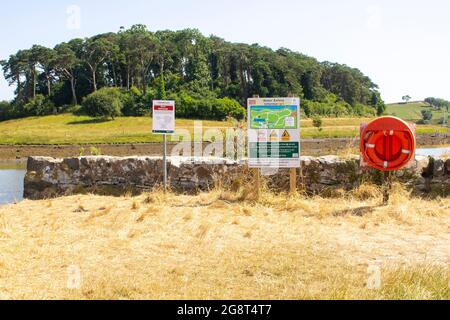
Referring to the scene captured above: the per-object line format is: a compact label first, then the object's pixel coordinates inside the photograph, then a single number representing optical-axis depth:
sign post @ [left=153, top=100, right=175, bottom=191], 8.75
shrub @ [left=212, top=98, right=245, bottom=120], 68.68
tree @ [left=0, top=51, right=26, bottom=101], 83.69
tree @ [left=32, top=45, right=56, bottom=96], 81.12
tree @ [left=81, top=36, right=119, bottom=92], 80.19
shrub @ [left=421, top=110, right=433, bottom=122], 80.59
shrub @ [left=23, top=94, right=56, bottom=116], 76.56
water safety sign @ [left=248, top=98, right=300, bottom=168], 8.15
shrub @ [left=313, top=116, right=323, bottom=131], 55.91
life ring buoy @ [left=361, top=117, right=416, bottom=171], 7.39
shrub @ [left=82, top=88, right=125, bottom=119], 66.62
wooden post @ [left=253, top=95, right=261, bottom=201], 7.98
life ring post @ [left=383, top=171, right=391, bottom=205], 7.50
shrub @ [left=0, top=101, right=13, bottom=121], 80.14
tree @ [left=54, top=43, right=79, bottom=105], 80.81
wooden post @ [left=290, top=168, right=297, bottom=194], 8.13
